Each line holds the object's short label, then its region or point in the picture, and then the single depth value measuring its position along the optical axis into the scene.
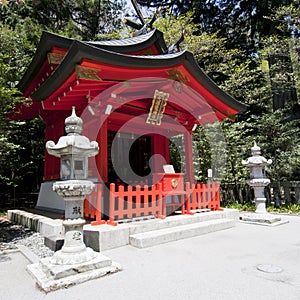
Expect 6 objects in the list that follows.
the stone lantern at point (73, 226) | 2.73
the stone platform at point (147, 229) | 3.98
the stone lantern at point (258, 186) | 6.15
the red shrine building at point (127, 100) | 4.68
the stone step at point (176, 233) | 4.08
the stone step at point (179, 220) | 4.48
